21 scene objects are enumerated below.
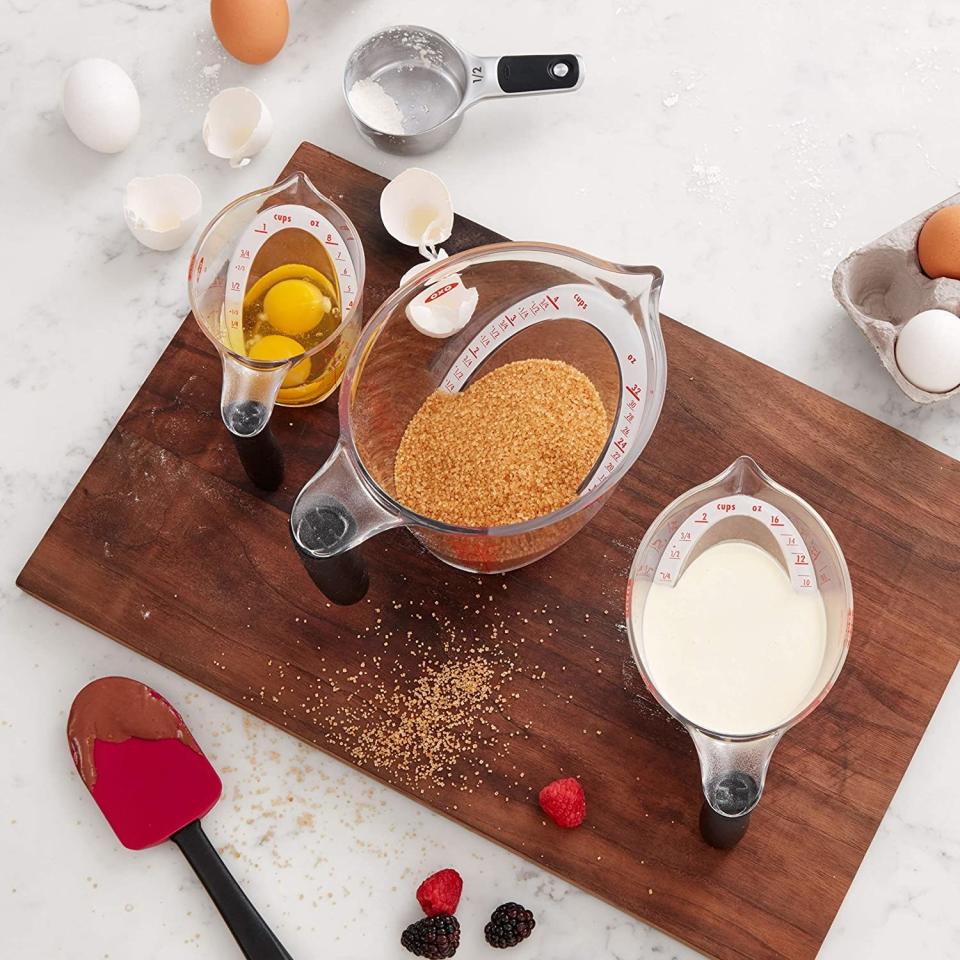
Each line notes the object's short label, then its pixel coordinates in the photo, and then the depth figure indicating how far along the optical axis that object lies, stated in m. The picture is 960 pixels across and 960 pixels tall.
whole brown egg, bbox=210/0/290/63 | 1.83
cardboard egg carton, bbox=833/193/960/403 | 1.69
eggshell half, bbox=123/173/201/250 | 1.83
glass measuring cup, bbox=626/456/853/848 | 1.53
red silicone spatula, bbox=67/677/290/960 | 1.65
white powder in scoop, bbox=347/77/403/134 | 1.89
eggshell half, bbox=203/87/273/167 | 1.86
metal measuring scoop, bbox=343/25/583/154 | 1.85
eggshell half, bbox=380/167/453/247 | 1.75
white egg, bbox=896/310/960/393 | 1.64
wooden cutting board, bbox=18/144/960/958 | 1.61
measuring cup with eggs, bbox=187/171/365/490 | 1.66
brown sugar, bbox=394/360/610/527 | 1.59
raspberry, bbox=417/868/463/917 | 1.62
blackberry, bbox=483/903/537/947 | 1.61
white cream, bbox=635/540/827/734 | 1.53
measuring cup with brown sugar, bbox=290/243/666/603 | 1.42
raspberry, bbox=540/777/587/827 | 1.58
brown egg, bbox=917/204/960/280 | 1.67
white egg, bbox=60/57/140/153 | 1.84
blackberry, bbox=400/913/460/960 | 1.60
